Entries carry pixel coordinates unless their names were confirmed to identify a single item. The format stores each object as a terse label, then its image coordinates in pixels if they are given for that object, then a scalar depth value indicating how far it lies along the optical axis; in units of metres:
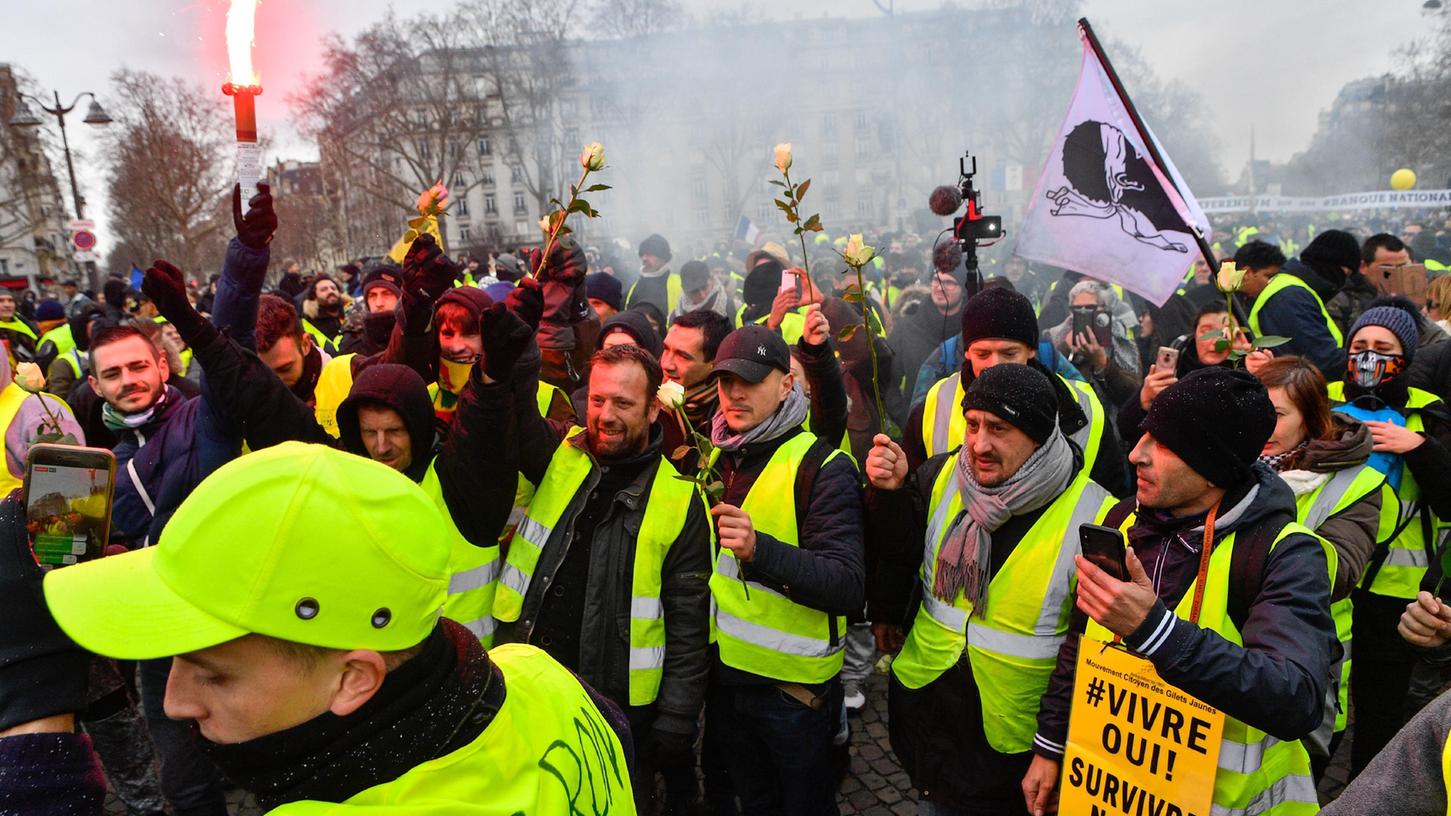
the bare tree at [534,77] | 35.62
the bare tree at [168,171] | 28.45
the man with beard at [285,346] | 3.90
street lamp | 17.14
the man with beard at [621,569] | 2.78
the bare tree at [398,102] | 32.69
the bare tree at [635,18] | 29.34
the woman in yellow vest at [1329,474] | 2.72
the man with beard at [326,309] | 8.35
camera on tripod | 4.27
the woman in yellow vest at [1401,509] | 3.24
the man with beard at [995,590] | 2.46
